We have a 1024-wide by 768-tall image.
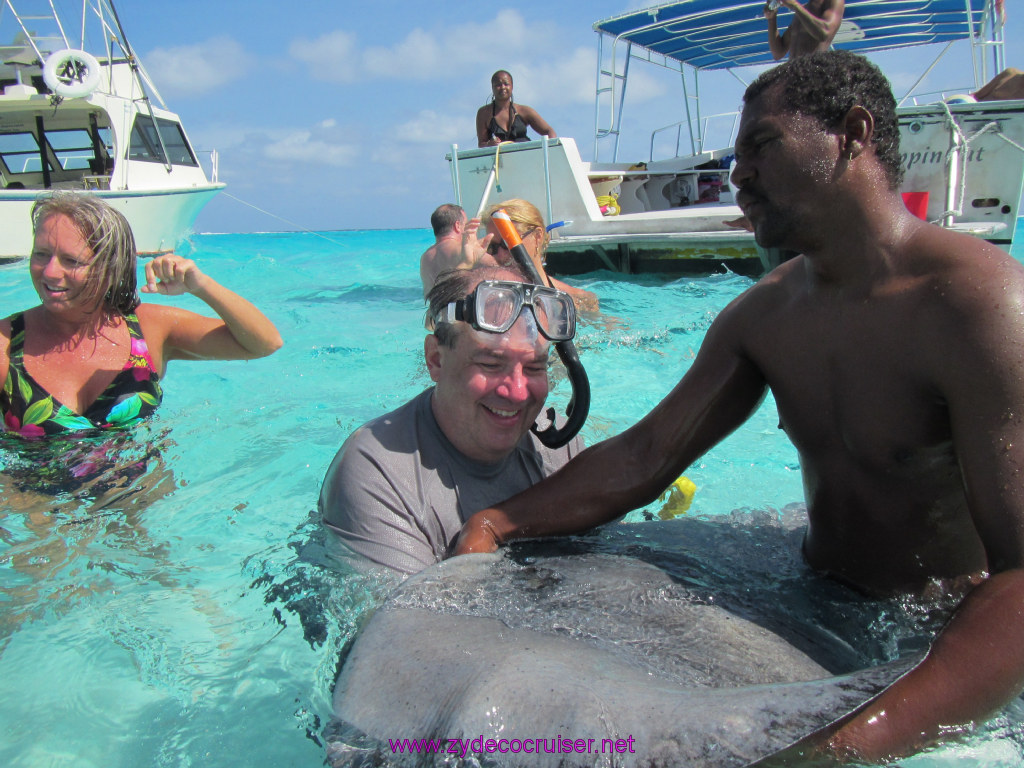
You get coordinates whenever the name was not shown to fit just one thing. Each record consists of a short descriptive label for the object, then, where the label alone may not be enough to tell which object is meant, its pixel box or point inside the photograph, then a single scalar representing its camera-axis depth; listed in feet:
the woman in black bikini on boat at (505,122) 38.11
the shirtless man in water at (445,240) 23.24
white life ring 49.37
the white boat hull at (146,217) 47.50
